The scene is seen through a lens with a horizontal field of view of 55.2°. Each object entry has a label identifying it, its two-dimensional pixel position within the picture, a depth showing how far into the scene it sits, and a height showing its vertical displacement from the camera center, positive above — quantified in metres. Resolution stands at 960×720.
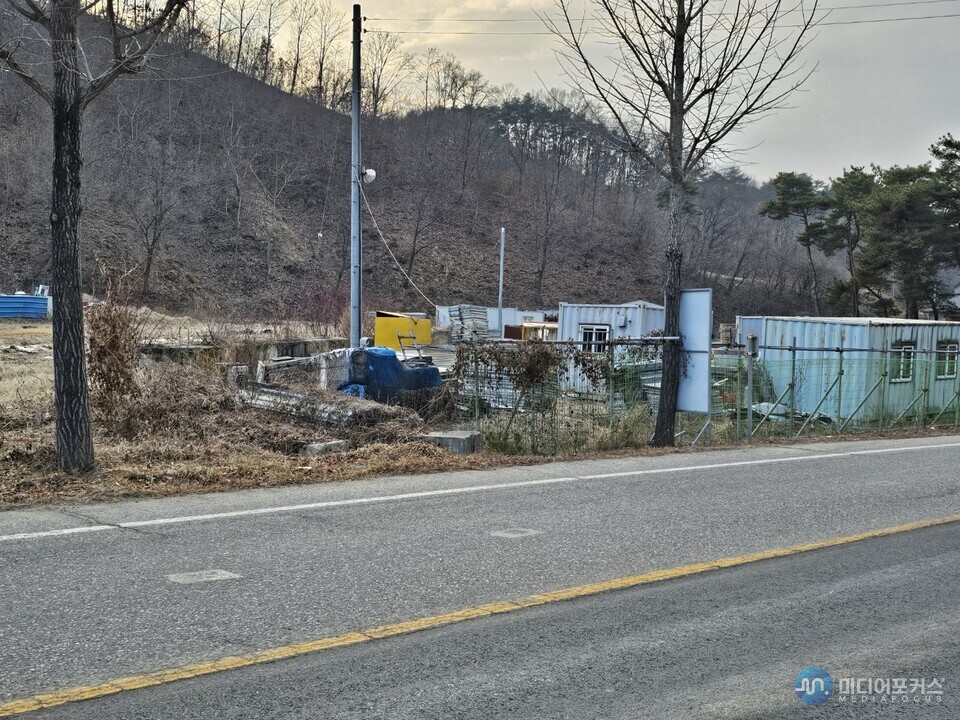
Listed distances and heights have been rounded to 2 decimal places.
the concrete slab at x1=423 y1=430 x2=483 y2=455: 12.21 -1.68
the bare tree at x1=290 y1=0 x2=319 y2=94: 89.94 +24.13
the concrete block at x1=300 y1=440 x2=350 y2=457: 11.80 -1.75
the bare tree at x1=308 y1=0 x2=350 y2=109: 87.56 +22.09
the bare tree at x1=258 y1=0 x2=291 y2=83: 90.75 +25.26
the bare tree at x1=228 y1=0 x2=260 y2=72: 83.09 +24.74
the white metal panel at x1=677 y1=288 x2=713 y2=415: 15.54 -0.52
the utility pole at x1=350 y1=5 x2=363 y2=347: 18.33 +1.55
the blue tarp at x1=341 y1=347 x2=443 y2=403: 16.66 -1.15
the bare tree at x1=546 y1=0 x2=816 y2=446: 15.82 +3.65
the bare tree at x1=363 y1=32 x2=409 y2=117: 85.38 +20.92
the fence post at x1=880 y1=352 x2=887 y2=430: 21.98 -1.64
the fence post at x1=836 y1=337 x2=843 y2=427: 20.17 -1.52
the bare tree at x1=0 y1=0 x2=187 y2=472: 9.05 +1.37
